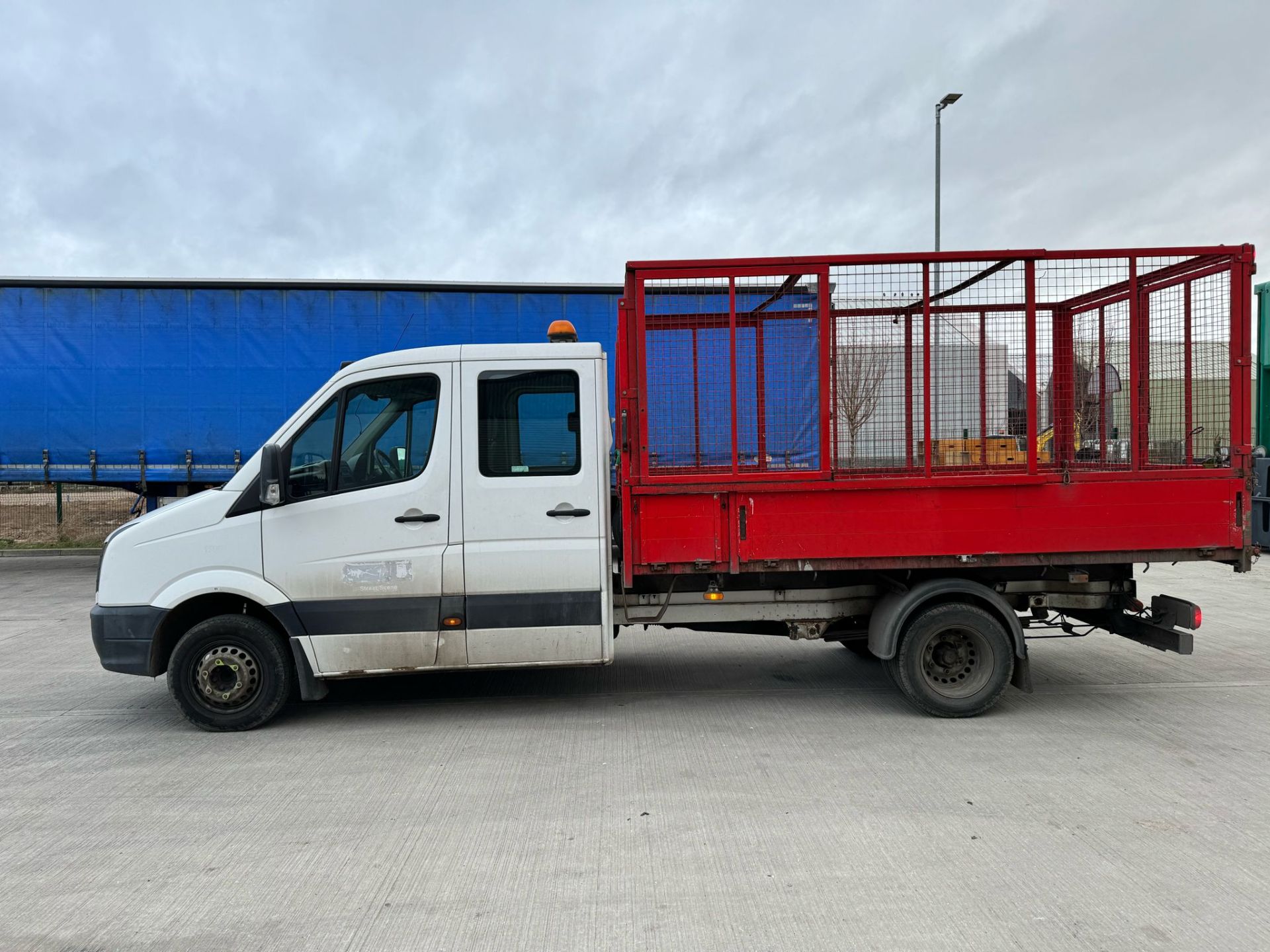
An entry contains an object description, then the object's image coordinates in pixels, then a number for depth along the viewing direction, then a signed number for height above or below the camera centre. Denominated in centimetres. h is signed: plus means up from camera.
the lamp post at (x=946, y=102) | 1464 +643
